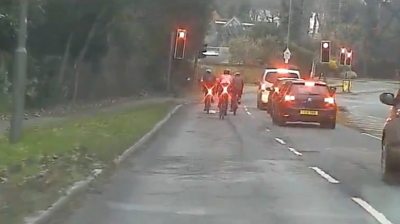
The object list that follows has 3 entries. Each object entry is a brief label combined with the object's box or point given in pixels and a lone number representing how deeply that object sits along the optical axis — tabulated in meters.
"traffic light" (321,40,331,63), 48.45
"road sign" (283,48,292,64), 57.98
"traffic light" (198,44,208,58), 55.19
